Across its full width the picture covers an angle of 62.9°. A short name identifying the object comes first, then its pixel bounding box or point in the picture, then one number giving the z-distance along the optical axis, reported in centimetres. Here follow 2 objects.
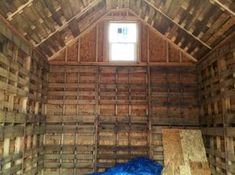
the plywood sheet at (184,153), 527
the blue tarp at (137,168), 506
